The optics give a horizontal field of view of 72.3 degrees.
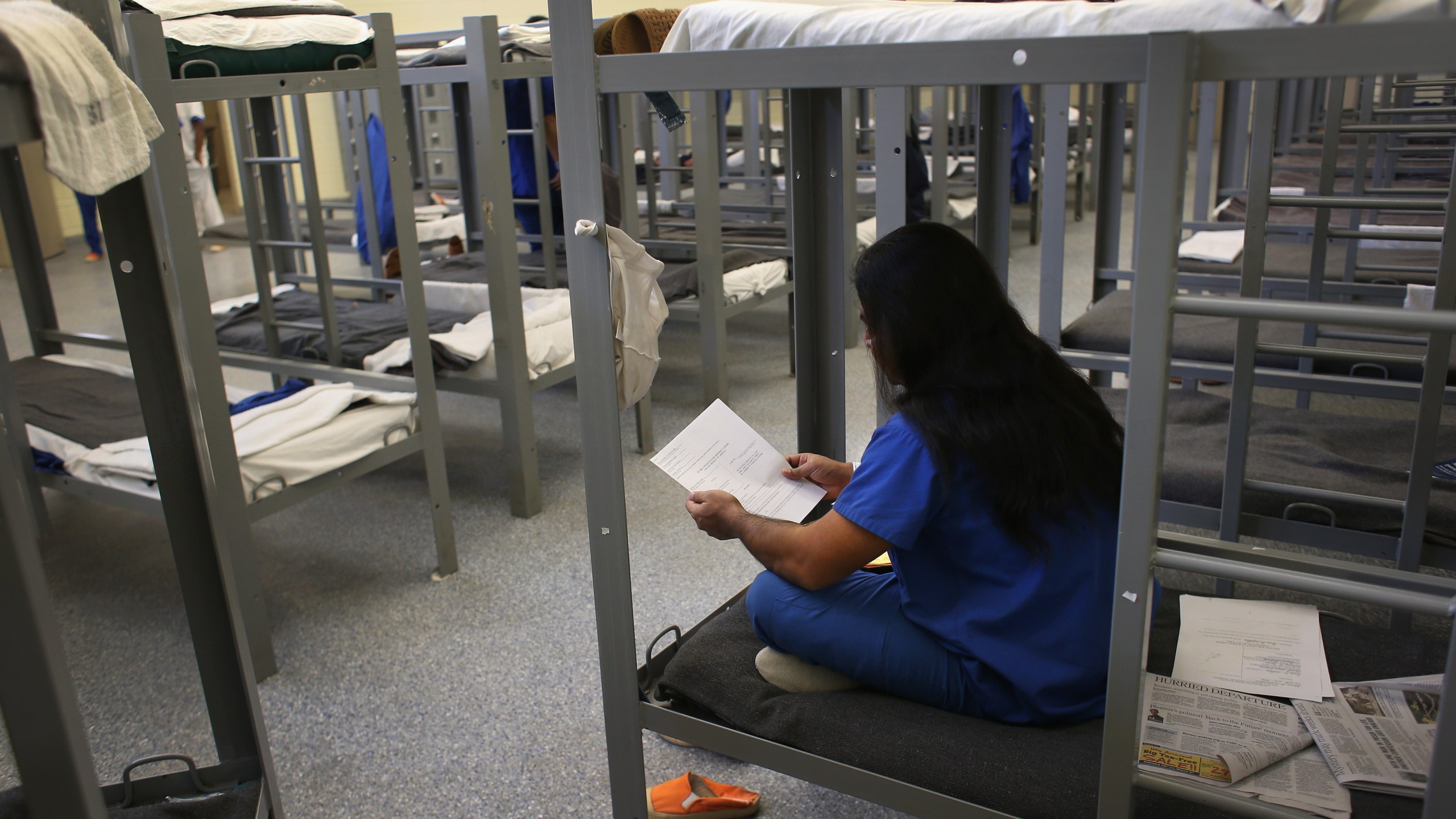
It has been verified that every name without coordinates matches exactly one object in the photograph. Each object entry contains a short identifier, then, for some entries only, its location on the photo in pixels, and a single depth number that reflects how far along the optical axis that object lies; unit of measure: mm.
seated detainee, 1417
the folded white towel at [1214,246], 3977
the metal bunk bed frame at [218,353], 1972
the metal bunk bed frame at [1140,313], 979
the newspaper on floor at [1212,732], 1440
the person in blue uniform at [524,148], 4668
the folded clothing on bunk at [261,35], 2137
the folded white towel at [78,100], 848
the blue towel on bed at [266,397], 2854
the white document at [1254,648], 1666
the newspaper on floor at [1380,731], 1403
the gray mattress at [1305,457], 2150
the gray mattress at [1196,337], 3043
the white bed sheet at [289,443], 2439
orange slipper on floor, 1823
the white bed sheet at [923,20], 1076
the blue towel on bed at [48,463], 2699
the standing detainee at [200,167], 6418
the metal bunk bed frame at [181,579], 858
